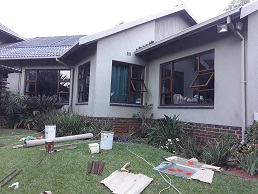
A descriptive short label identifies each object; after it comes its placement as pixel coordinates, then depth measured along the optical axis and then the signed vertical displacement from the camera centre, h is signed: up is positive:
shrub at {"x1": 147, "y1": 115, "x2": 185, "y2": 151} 5.77 -0.81
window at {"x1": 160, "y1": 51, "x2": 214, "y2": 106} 6.44 +0.81
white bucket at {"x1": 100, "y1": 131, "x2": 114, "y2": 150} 5.14 -0.87
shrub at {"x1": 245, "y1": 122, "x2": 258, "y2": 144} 4.76 -0.61
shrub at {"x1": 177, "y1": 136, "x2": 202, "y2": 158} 5.03 -1.04
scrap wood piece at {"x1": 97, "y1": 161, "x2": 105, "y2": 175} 3.70 -1.13
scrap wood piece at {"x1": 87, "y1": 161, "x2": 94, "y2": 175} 3.74 -1.13
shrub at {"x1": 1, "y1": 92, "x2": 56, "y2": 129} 8.73 -0.27
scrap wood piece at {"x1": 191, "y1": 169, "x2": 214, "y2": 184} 3.45 -1.15
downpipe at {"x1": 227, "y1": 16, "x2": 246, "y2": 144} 5.14 +0.74
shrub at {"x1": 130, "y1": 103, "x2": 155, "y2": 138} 7.79 -0.64
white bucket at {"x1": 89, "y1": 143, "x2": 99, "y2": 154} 4.78 -0.99
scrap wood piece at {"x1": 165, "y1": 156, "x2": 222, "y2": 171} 4.05 -1.14
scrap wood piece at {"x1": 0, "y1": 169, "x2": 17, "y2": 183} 3.47 -1.23
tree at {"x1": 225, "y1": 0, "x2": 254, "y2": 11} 21.83 +10.80
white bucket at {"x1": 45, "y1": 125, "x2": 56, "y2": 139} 6.25 -0.83
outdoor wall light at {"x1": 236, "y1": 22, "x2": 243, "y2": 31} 5.22 +1.95
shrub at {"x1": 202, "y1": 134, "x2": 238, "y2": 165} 4.39 -0.96
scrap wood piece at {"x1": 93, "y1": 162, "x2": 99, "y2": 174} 3.73 -1.13
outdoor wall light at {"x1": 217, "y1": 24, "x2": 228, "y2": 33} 5.24 +1.90
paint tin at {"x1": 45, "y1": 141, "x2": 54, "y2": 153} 4.81 -0.97
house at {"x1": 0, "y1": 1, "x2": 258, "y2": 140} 5.37 +1.17
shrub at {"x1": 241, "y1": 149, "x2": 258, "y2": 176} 3.88 -1.03
